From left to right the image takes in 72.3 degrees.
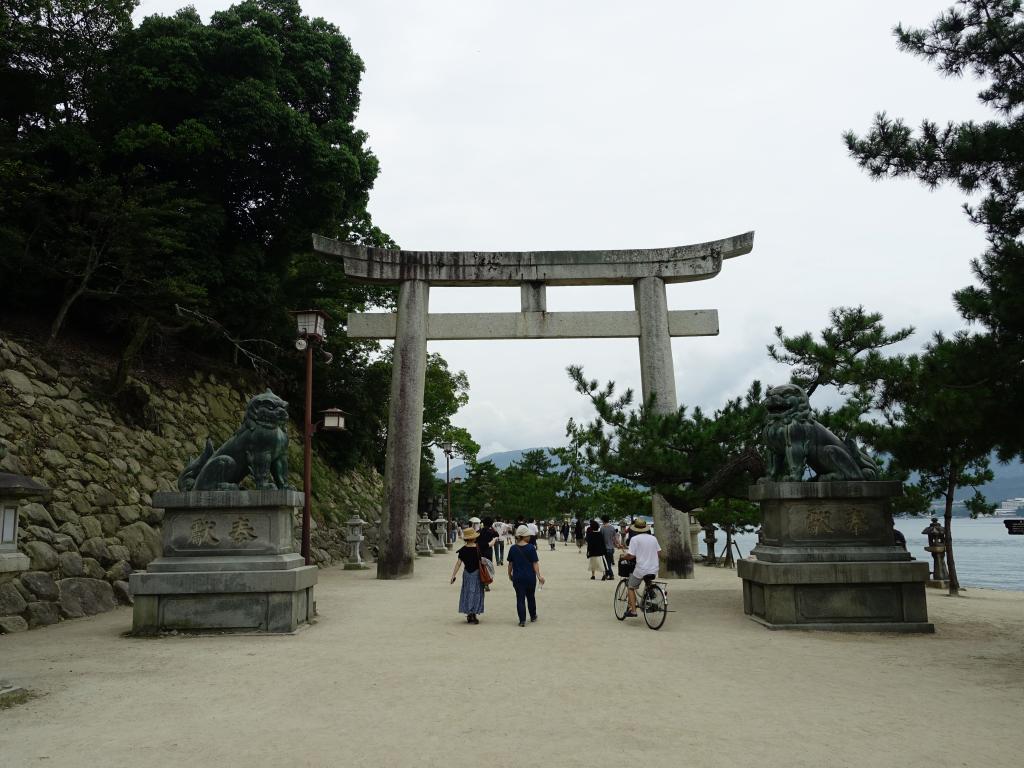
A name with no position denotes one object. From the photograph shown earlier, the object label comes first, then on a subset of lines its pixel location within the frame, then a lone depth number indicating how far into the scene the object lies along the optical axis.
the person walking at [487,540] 13.07
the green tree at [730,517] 18.15
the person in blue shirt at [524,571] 9.22
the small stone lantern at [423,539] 25.36
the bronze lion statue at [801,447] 9.05
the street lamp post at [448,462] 30.64
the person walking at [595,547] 16.08
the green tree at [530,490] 51.50
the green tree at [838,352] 10.60
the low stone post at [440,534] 28.16
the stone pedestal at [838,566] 8.55
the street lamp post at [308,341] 13.07
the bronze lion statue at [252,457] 8.98
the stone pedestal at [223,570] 8.39
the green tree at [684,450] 10.72
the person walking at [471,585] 9.48
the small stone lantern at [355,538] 18.72
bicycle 8.83
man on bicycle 9.17
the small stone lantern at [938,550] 14.42
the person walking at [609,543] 16.28
